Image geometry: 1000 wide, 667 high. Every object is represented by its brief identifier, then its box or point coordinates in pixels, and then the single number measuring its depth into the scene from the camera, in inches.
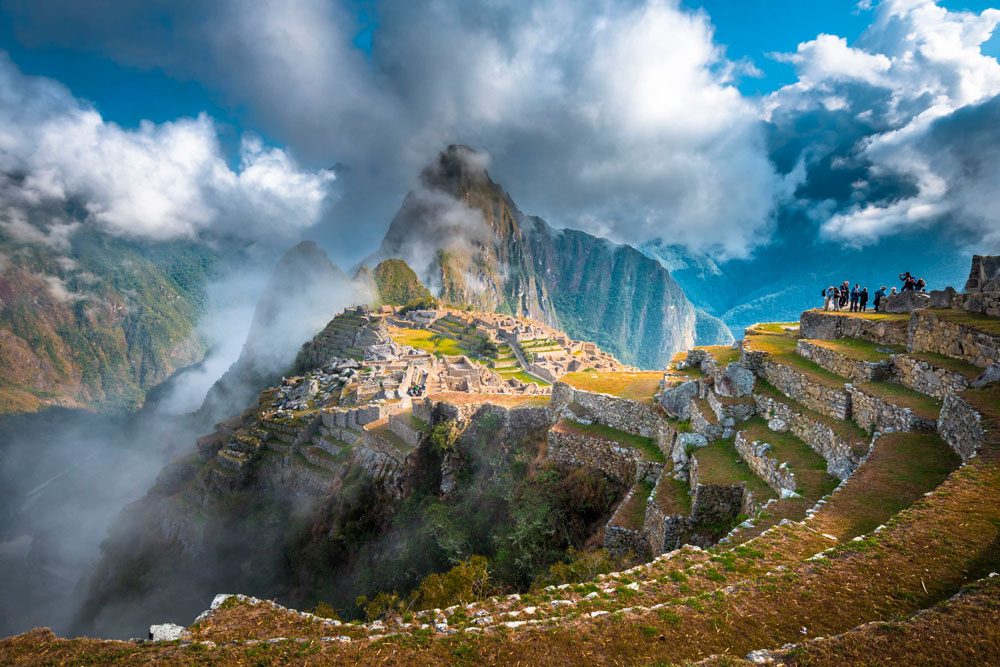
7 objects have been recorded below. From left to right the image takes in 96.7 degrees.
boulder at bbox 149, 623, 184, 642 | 297.7
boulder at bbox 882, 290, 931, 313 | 641.6
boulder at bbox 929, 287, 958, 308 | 554.0
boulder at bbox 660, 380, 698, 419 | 640.4
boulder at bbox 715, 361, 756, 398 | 579.5
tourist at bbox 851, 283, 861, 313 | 774.8
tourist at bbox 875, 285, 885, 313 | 740.6
